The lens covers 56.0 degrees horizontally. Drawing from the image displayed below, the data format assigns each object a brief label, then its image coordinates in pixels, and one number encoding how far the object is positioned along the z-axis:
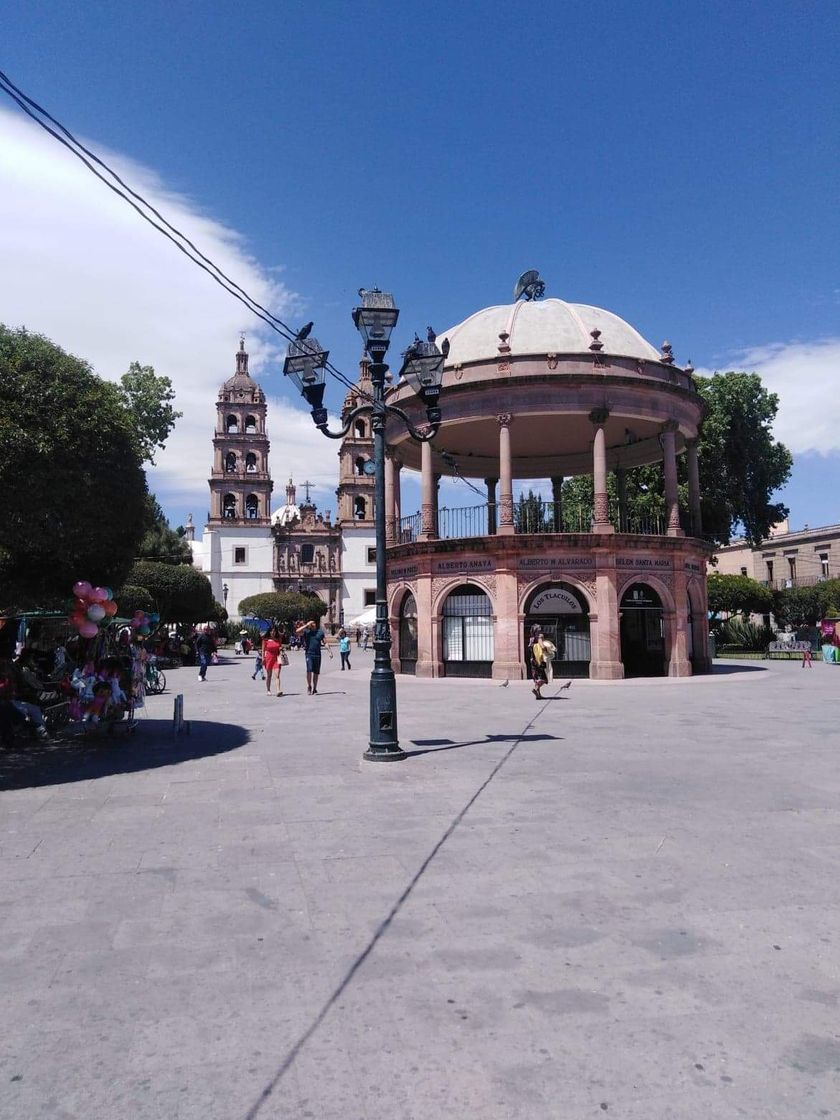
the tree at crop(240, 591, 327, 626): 67.50
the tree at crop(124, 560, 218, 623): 40.69
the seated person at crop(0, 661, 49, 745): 11.30
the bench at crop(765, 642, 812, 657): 34.97
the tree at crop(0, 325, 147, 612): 9.27
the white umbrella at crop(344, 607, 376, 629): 43.33
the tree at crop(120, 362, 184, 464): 36.28
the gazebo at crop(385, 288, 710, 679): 24.33
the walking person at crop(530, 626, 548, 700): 18.03
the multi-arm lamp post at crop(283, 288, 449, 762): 10.28
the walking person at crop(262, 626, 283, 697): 19.56
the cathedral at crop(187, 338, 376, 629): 77.94
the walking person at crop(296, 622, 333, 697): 19.48
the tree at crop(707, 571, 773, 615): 47.59
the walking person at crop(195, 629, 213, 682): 25.14
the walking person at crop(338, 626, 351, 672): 30.12
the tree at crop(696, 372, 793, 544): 40.31
